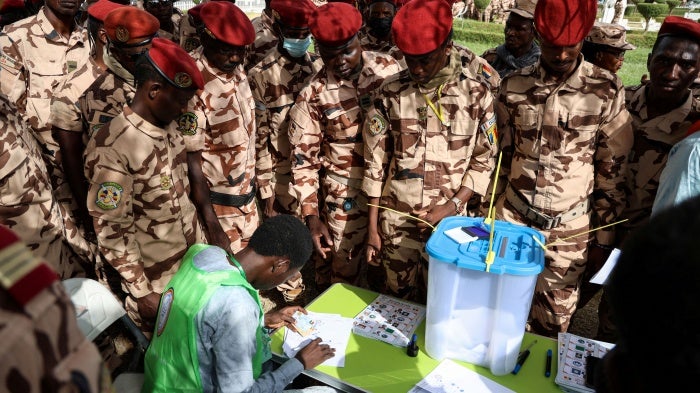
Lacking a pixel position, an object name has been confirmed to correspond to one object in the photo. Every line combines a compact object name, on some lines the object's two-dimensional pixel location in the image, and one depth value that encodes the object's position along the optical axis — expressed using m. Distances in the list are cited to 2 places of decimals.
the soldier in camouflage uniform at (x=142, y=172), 2.03
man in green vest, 1.51
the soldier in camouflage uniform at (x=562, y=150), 2.23
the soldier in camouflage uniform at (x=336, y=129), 2.76
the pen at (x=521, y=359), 1.77
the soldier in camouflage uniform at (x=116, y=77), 2.47
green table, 1.72
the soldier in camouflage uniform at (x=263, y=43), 4.29
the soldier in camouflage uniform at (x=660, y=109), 2.26
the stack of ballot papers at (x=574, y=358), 1.67
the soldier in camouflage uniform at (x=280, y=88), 3.36
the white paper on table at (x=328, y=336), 1.90
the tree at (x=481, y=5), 21.81
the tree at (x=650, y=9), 19.48
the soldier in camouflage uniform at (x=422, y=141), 2.29
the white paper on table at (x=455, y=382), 1.68
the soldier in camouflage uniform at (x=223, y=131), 2.72
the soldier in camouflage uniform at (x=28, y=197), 1.99
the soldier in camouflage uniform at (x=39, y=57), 3.43
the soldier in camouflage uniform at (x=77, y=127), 2.60
